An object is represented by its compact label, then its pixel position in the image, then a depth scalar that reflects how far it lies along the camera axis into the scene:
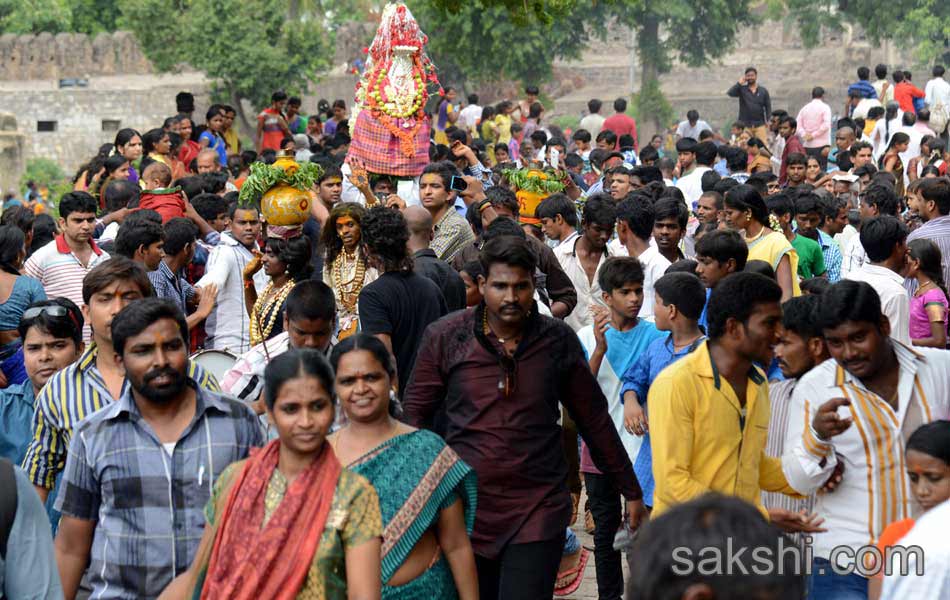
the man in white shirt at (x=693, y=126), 21.19
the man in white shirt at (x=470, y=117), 23.28
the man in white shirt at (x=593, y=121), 21.41
